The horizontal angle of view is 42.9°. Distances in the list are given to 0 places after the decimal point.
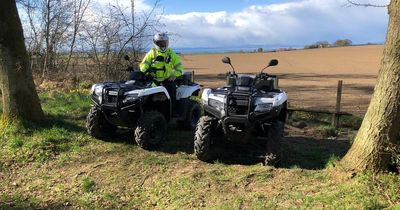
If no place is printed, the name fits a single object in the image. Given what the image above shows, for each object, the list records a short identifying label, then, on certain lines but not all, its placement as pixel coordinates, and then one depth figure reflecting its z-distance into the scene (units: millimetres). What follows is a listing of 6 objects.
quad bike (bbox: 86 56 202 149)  8117
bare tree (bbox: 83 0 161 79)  14516
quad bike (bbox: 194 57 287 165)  7141
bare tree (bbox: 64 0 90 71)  16641
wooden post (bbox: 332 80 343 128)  10797
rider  8883
